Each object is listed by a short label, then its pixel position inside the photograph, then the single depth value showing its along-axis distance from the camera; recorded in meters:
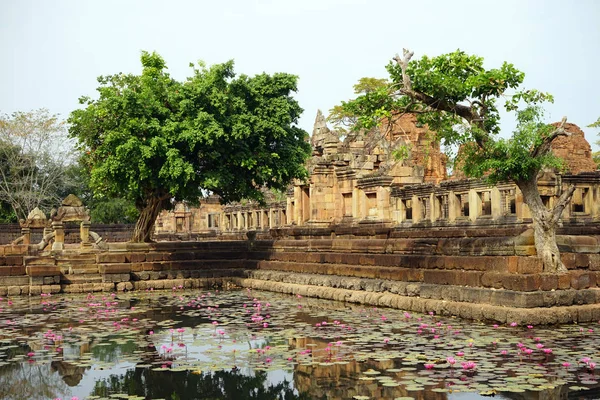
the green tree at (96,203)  51.83
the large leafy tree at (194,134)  19.38
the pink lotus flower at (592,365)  7.39
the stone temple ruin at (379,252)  10.99
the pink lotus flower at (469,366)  7.48
